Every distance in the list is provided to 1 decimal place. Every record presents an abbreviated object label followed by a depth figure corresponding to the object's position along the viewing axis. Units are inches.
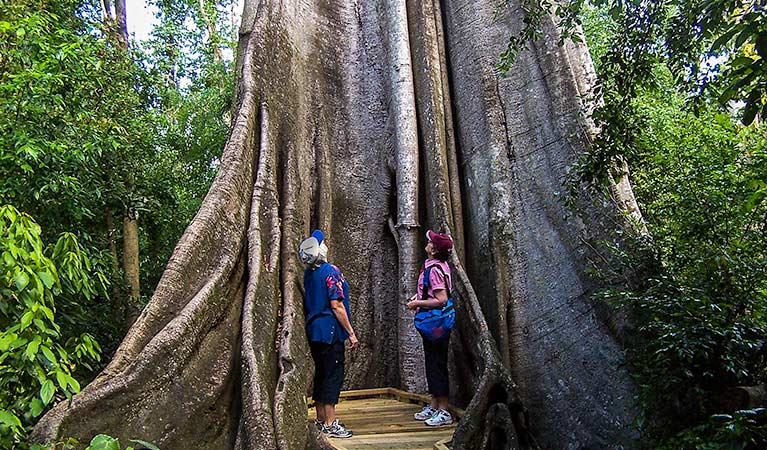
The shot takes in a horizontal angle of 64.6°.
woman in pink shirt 144.2
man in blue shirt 135.0
